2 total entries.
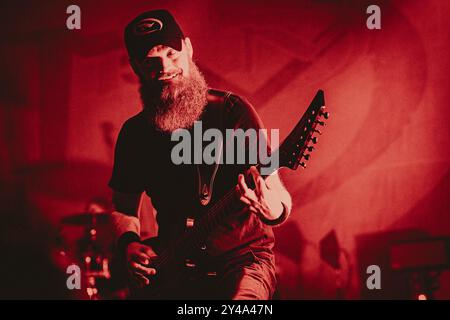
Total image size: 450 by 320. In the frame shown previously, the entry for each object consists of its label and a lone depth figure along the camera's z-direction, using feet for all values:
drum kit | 10.84
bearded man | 9.99
